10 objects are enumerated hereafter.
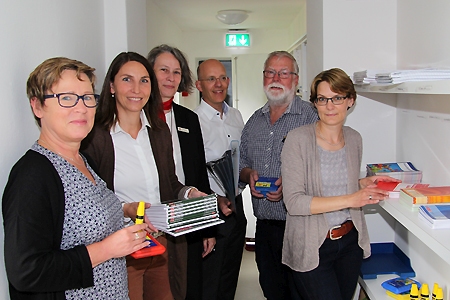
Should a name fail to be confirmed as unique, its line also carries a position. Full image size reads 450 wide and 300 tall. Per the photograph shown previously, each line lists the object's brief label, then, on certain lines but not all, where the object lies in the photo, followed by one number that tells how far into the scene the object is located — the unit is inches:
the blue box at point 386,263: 95.0
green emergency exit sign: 293.4
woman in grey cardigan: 77.3
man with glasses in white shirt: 108.5
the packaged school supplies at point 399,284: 86.1
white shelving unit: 52.2
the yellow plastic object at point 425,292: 78.1
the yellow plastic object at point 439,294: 72.7
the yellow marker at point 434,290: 73.4
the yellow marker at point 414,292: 78.2
